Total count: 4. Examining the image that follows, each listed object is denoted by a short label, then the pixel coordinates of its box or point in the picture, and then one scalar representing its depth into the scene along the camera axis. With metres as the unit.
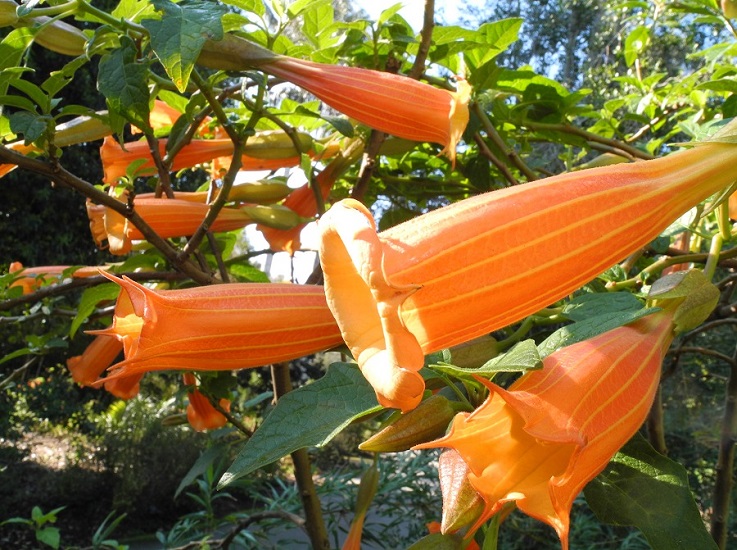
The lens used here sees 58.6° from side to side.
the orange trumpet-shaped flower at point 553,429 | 0.39
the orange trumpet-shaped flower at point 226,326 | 0.52
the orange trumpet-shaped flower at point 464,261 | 0.35
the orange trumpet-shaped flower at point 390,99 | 0.77
